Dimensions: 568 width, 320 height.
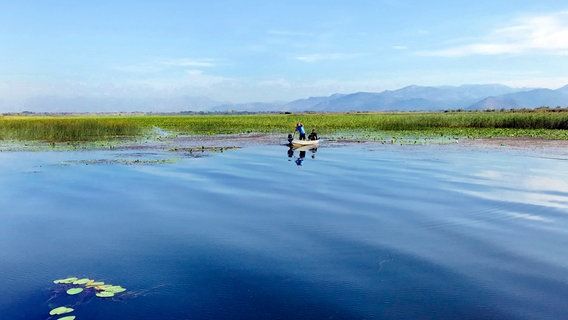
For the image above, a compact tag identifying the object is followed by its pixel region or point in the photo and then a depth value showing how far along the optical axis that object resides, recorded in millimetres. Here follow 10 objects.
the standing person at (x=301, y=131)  36988
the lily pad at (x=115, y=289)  8467
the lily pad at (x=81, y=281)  8836
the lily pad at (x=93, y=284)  8734
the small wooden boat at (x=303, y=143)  35406
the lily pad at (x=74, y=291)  8375
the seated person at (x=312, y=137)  36688
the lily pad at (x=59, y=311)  7426
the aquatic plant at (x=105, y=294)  8291
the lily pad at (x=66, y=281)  8928
